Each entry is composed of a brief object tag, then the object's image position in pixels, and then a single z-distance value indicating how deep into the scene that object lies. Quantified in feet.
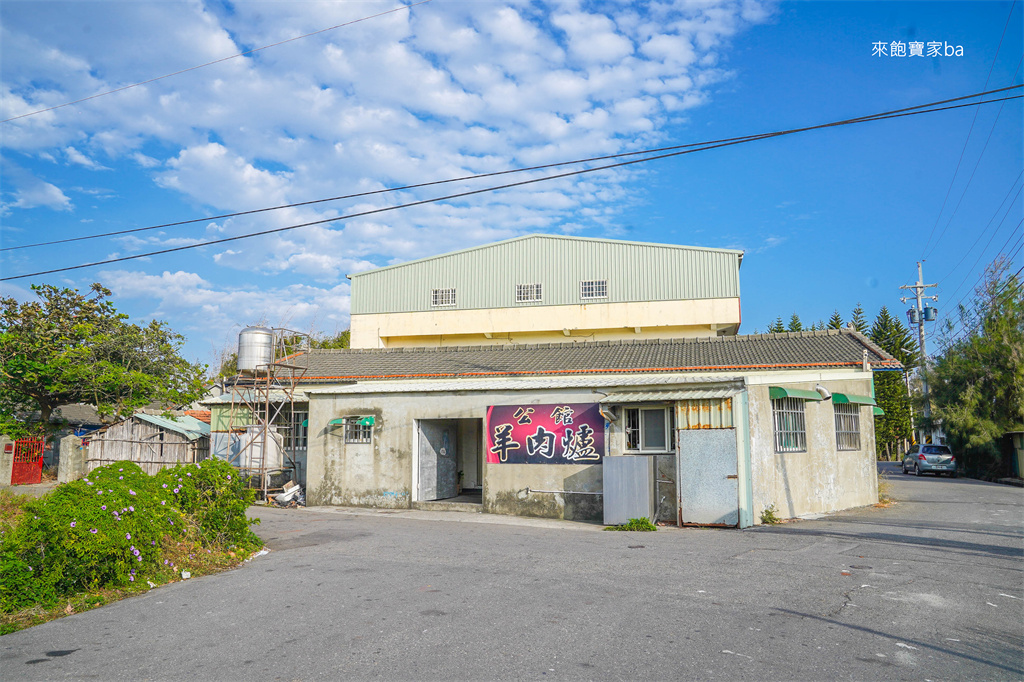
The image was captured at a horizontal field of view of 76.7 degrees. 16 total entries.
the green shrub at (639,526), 42.16
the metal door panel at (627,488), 43.80
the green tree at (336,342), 150.02
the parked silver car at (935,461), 99.55
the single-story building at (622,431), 43.91
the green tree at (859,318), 192.65
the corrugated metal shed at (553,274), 91.76
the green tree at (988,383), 90.02
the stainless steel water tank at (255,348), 63.67
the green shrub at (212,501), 31.42
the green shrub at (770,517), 43.62
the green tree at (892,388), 168.45
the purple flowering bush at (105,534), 23.44
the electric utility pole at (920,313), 125.70
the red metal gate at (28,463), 75.00
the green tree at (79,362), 73.56
